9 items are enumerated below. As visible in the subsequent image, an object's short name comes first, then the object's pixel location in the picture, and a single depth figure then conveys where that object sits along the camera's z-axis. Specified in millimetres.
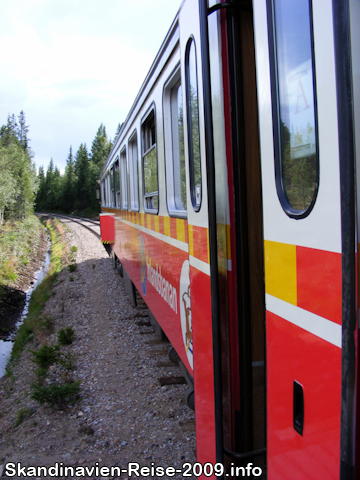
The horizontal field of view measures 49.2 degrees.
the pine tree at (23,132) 71938
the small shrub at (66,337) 6617
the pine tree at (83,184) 59266
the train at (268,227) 1058
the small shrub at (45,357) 5695
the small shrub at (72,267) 14309
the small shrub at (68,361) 5382
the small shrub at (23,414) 4555
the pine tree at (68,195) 68000
